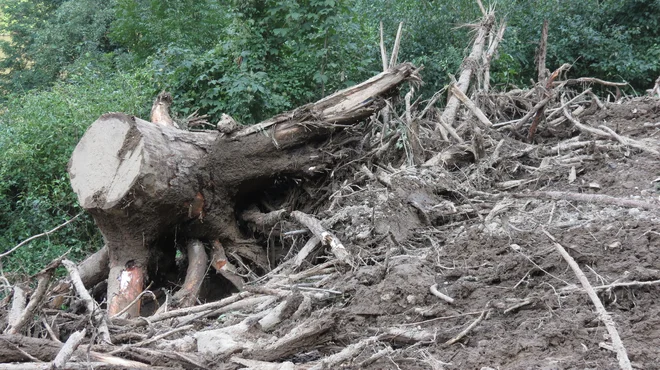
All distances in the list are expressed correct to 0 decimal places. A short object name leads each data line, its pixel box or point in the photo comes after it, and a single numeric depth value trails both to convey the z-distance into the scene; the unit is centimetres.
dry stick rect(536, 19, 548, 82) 697
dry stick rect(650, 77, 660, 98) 673
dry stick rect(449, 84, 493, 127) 594
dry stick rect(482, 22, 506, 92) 727
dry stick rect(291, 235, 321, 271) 397
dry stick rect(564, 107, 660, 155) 464
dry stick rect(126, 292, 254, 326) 334
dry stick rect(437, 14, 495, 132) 652
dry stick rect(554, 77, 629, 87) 650
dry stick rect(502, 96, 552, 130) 541
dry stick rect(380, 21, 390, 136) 554
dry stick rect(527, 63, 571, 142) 555
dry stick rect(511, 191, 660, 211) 333
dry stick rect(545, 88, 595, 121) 581
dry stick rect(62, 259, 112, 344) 297
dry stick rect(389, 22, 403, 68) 663
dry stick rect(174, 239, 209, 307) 405
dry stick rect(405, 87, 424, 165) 530
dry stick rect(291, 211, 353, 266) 356
